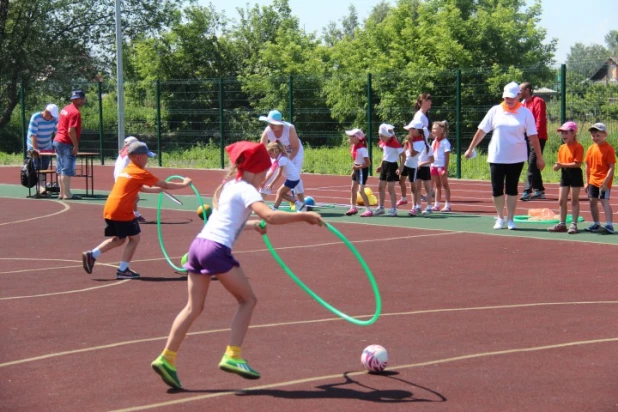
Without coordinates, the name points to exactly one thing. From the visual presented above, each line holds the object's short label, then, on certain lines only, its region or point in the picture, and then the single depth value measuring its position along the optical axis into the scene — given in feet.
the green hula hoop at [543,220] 52.54
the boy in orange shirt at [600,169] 46.47
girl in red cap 21.88
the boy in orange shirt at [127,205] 36.78
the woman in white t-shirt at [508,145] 49.85
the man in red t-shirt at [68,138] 68.28
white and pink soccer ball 23.00
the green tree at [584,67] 78.84
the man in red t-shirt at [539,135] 63.57
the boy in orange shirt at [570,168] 47.52
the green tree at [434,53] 92.32
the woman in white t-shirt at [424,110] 58.75
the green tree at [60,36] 136.15
